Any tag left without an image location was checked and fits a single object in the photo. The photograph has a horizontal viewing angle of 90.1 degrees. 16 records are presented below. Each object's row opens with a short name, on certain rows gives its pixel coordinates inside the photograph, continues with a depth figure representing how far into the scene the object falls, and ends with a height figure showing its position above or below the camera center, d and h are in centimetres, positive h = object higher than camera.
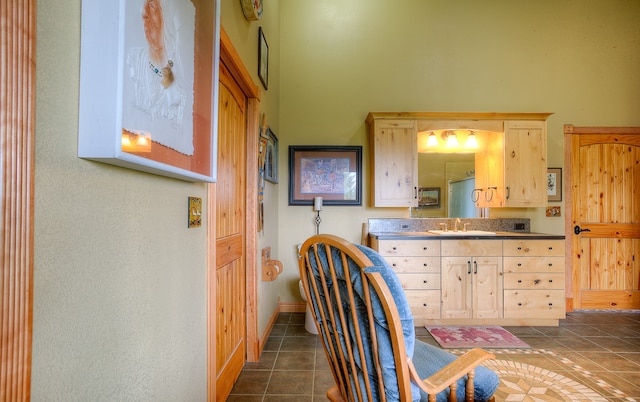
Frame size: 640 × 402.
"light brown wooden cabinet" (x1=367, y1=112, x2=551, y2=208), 333 +56
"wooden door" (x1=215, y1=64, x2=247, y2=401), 181 -19
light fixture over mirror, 367 +77
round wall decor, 200 +126
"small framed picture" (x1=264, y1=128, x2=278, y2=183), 288 +44
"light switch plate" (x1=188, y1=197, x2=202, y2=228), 128 -3
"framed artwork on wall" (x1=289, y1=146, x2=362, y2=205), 363 +35
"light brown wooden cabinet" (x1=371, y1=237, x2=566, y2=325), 308 -69
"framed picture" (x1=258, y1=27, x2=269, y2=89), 256 +124
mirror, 363 +25
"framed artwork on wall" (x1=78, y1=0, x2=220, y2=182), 67 +31
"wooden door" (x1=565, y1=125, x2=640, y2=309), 367 -9
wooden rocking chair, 86 -38
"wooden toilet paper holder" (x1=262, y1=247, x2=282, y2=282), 266 -53
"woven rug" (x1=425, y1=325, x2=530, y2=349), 268 -116
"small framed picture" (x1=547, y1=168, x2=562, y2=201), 367 +26
